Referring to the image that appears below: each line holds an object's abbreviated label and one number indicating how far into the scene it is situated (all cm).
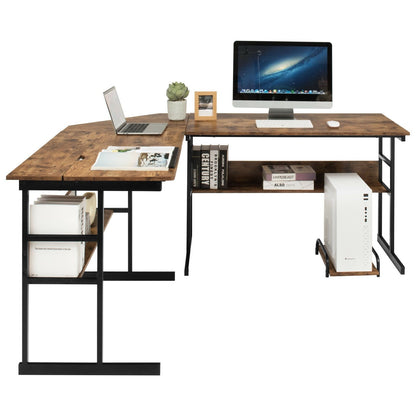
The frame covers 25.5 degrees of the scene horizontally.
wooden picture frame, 684
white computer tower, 632
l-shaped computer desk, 497
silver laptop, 646
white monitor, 679
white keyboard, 659
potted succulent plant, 693
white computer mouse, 657
